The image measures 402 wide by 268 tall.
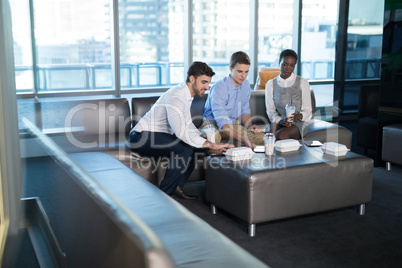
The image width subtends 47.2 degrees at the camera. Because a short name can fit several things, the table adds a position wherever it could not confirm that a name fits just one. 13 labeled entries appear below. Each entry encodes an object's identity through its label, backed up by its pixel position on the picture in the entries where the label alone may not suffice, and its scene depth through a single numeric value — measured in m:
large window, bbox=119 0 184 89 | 6.26
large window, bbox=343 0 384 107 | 5.75
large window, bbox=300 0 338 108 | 7.40
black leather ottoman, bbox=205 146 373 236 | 3.09
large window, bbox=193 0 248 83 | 6.89
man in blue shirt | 4.12
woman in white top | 4.56
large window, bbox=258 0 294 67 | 7.14
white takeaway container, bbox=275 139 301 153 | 3.61
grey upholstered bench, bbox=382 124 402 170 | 4.72
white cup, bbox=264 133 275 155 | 3.54
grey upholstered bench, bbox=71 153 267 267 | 1.35
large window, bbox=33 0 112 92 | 5.76
